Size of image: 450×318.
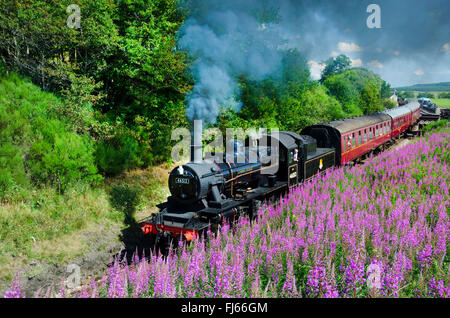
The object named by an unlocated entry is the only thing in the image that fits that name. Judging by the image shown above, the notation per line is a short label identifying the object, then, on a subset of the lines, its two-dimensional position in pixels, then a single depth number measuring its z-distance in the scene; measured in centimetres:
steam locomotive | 834
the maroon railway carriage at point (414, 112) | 3546
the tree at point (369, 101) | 4647
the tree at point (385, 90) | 7469
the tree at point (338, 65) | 9025
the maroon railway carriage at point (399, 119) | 2617
